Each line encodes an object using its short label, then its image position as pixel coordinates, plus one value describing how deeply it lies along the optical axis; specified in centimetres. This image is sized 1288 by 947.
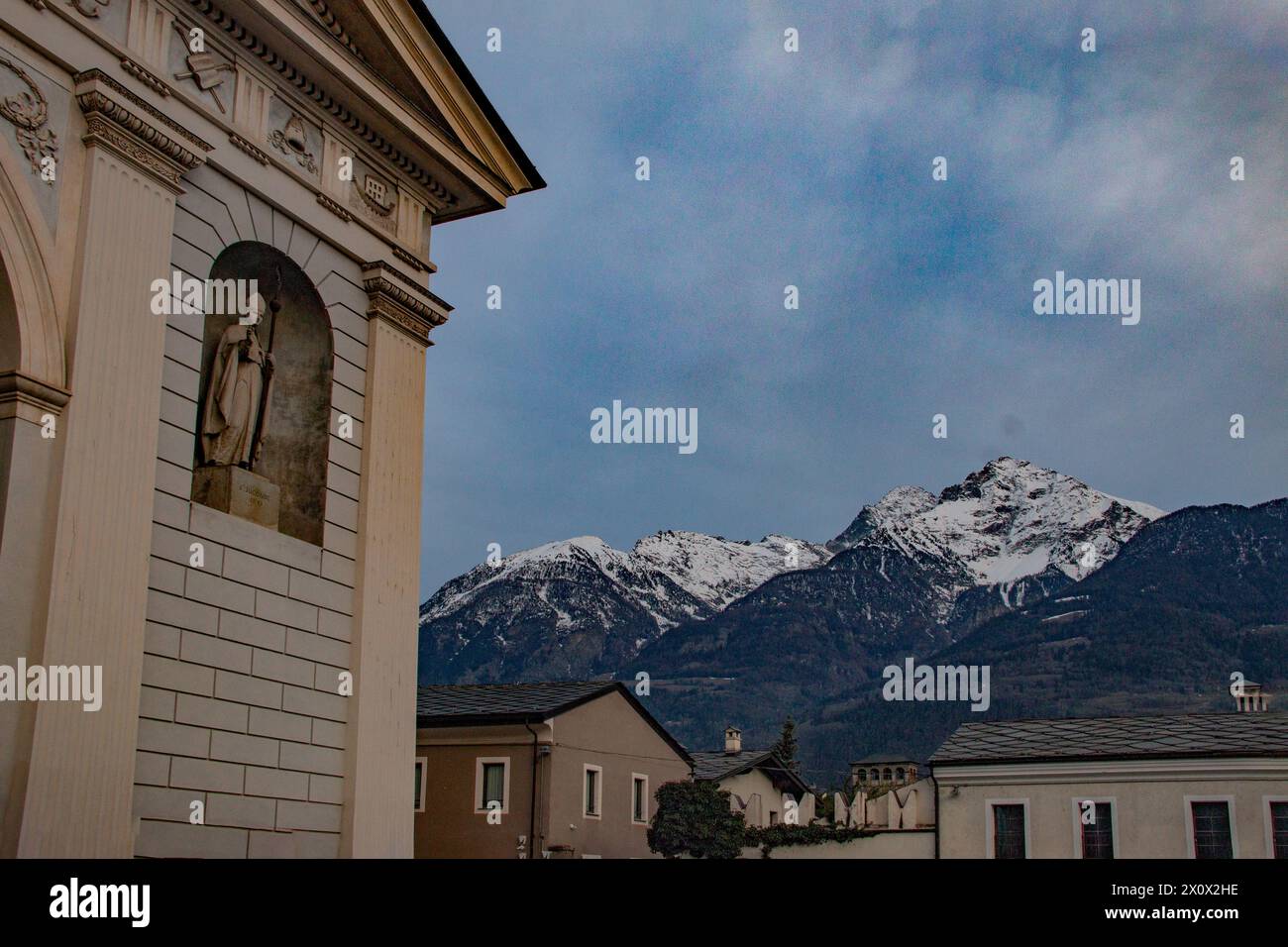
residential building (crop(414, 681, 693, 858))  3856
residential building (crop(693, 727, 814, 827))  5519
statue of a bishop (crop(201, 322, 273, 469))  1278
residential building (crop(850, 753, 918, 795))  6009
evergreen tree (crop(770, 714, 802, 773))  7154
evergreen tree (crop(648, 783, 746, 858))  4666
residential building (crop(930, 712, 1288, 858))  3306
